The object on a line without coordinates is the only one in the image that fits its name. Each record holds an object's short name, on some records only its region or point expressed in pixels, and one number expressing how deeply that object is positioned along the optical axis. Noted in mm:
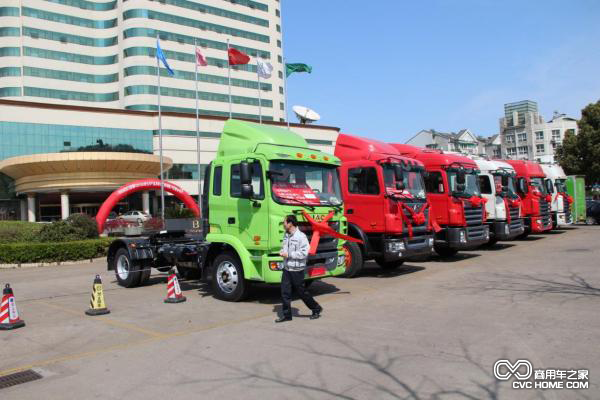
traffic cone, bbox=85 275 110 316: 8460
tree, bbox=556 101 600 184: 39438
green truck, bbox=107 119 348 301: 8414
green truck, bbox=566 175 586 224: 25531
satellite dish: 29864
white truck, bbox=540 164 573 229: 22375
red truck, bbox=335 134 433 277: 11492
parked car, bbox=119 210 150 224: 42719
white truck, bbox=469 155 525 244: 16391
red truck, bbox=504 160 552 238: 19281
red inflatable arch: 23392
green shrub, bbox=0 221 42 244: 19250
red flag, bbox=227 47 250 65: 31672
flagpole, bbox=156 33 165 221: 28653
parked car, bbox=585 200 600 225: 28484
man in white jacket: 7391
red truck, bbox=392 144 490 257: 13852
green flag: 36969
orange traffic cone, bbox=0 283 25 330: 7500
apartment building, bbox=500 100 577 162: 88188
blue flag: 30895
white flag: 34594
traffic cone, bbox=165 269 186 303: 9383
